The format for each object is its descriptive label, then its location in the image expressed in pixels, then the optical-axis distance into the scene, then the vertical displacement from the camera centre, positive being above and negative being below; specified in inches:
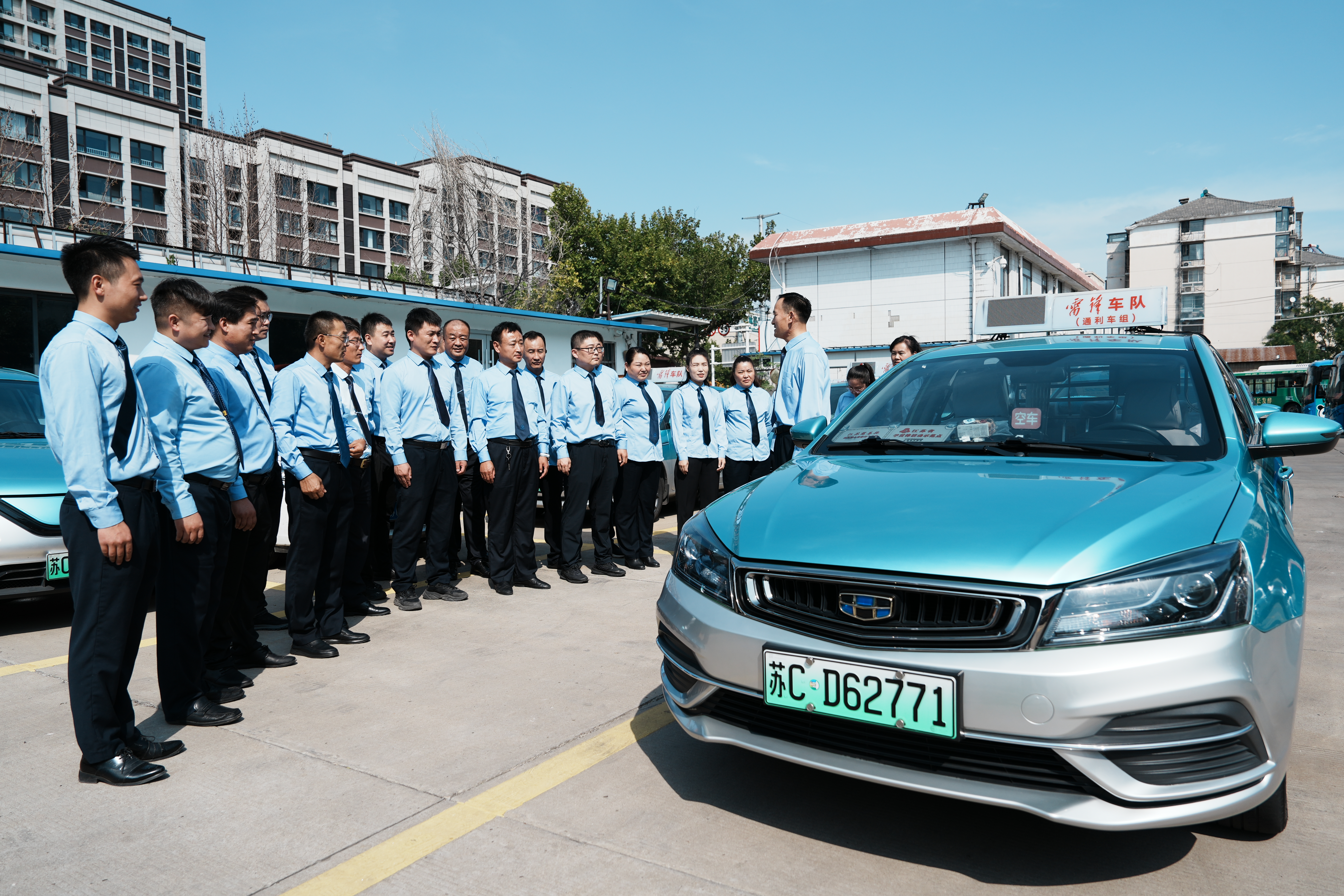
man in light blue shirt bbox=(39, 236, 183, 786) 112.3 -10.0
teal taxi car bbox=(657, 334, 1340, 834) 80.4 -22.4
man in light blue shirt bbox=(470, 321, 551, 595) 243.1 -11.7
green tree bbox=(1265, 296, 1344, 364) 2463.1 +216.8
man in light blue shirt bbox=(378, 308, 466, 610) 225.5 -9.6
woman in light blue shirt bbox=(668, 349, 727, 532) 299.7 -10.5
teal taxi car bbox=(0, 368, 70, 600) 183.3 -23.2
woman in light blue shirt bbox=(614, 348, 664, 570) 282.2 -18.7
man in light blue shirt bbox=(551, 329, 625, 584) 265.6 -9.0
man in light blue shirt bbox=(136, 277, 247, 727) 130.3 -11.9
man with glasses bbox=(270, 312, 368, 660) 178.7 -13.6
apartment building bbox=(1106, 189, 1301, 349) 2738.7 +467.5
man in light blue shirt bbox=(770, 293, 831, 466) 241.8 +11.4
